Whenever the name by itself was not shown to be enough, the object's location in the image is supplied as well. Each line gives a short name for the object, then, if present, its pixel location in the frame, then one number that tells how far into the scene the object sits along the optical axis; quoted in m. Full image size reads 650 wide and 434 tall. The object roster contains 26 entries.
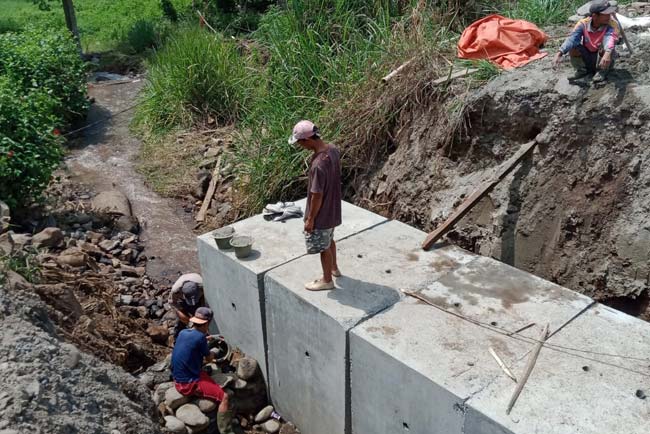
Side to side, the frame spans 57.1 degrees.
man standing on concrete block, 3.86
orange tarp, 6.02
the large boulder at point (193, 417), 4.46
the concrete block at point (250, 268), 4.73
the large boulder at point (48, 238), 6.09
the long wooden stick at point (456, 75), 6.10
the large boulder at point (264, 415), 4.98
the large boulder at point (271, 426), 4.89
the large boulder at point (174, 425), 4.32
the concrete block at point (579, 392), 3.02
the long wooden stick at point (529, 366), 3.17
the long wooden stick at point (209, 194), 7.82
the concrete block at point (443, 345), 3.40
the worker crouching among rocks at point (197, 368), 4.48
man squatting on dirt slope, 4.55
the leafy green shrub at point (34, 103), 6.58
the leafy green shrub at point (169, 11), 17.25
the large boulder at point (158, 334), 5.59
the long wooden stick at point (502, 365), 3.34
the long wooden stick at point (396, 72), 6.58
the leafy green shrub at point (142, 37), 14.84
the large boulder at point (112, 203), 7.63
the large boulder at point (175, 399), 4.57
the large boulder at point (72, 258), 5.92
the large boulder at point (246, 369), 4.93
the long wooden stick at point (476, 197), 4.77
